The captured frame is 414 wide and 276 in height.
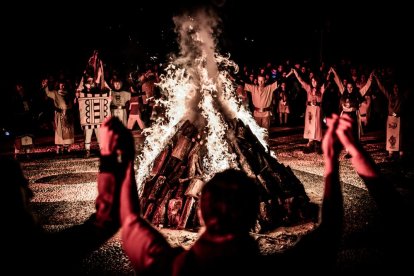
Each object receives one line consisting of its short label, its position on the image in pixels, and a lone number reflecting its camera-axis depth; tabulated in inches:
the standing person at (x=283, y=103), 719.7
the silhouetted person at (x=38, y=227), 83.1
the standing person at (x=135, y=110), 570.6
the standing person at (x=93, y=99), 489.7
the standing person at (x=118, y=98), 503.4
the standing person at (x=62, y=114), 502.6
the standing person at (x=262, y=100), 540.4
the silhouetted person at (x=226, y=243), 70.1
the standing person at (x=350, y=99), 464.1
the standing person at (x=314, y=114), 519.8
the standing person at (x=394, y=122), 457.7
